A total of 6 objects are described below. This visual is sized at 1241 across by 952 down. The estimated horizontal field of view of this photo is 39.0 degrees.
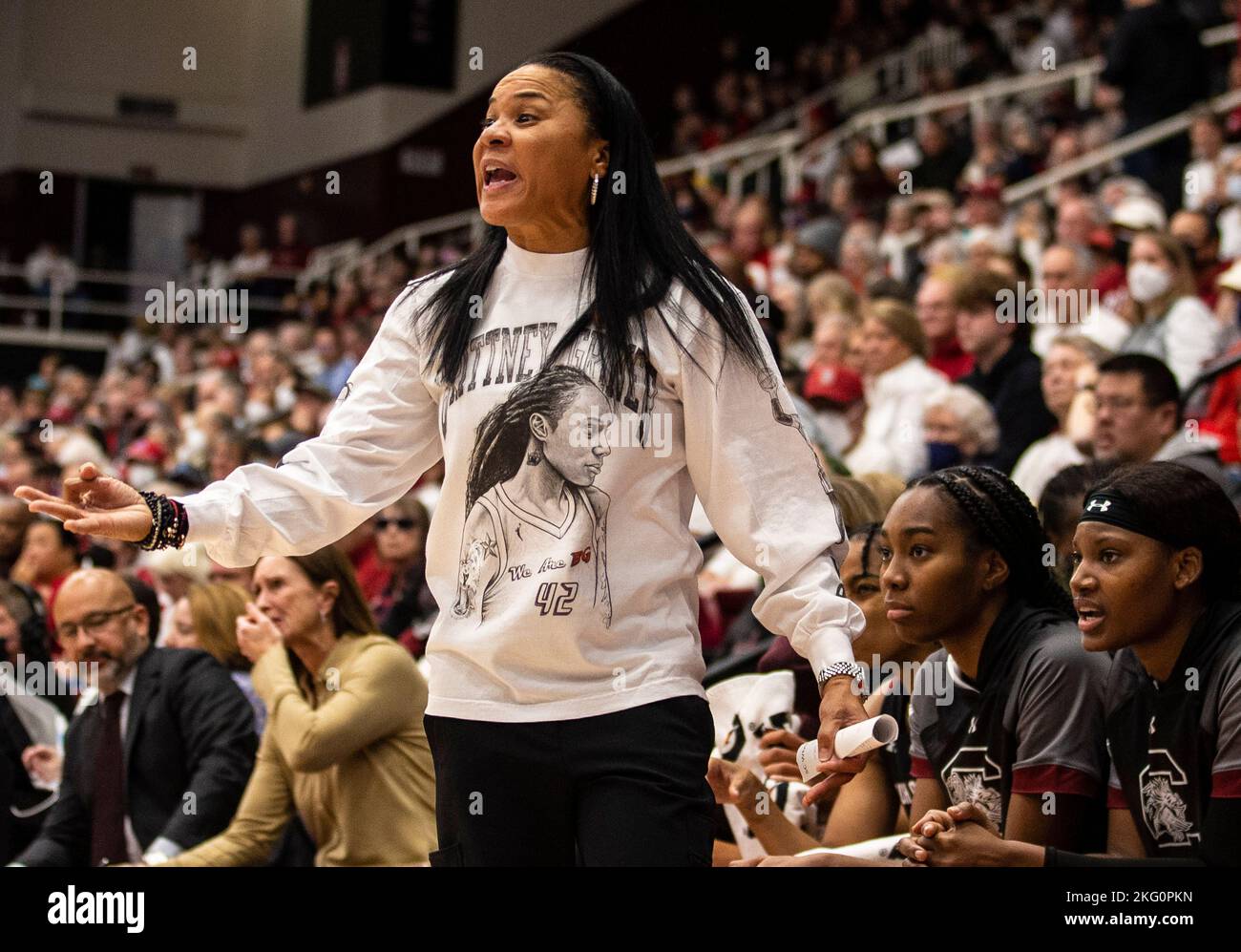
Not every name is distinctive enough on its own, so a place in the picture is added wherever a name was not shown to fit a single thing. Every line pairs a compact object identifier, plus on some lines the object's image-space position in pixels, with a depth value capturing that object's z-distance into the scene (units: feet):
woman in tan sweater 11.77
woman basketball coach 6.81
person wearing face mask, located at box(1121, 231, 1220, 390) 18.33
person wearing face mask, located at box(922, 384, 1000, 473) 17.42
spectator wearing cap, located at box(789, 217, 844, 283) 28.45
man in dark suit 13.03
